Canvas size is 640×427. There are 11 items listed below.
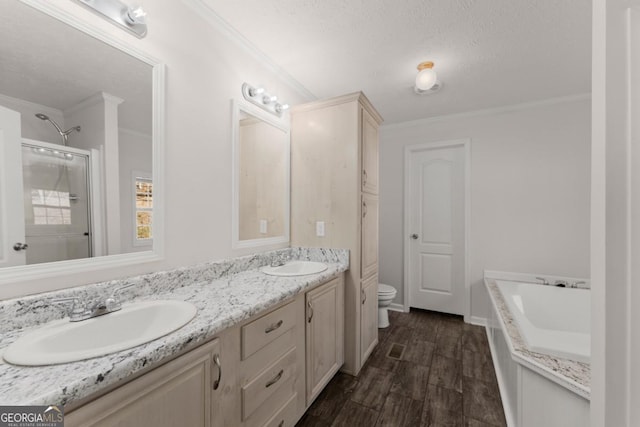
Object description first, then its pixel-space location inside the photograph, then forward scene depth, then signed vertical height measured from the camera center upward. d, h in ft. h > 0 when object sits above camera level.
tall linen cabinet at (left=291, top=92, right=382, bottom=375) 6.52 +0.49
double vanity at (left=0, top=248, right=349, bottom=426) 2.09 -1.49
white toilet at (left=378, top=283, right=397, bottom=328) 9.04 -3.24
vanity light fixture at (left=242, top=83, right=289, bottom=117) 5.97 +2.78
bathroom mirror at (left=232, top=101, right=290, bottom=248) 5.80 +0.87
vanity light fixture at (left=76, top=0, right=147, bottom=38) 3.56 +2.87
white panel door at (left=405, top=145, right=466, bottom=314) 10.11 -0.76
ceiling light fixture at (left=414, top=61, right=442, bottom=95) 6.56 +3.44
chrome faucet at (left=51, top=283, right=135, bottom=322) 3.05 -1.19
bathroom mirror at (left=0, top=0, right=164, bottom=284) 2.95 +0.87
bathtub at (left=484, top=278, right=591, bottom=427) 3.75 -2.71
